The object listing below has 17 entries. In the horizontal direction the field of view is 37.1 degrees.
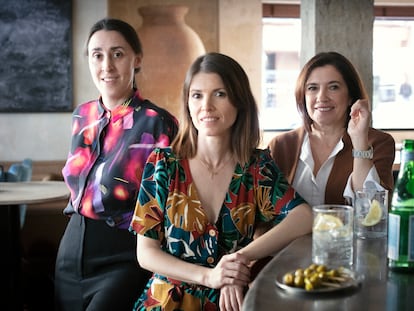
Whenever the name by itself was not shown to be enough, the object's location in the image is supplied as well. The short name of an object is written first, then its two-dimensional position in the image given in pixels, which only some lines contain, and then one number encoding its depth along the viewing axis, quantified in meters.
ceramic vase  6.32
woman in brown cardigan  2.20
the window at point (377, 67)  7.30
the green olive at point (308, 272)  1.27
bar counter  1.15
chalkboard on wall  6.07
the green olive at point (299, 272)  1.27
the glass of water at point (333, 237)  1.43
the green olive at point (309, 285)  1.21
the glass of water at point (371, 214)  1.73
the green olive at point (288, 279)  1.25
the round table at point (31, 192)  3.38
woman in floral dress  1.86
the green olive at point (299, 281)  1.23
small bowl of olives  1.22
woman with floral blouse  2.25
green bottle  1.37
